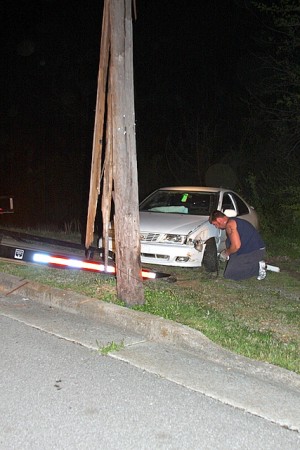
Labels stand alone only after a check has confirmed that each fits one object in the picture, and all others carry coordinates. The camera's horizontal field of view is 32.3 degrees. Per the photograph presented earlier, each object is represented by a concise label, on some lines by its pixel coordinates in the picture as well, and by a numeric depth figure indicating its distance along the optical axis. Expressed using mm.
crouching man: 7875
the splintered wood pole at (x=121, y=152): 5711
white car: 8078
